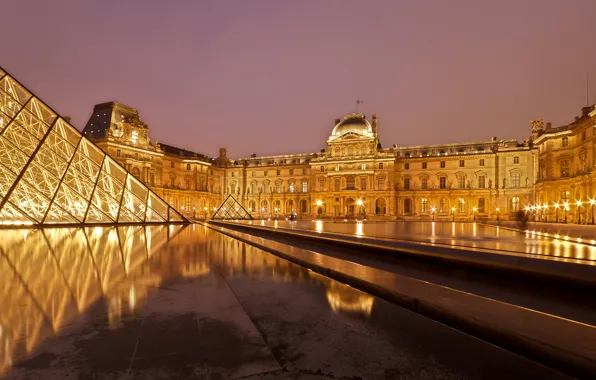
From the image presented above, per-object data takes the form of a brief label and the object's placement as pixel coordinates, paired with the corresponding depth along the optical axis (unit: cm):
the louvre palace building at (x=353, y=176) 4922
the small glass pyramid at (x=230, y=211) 4034
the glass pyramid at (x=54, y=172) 1750
